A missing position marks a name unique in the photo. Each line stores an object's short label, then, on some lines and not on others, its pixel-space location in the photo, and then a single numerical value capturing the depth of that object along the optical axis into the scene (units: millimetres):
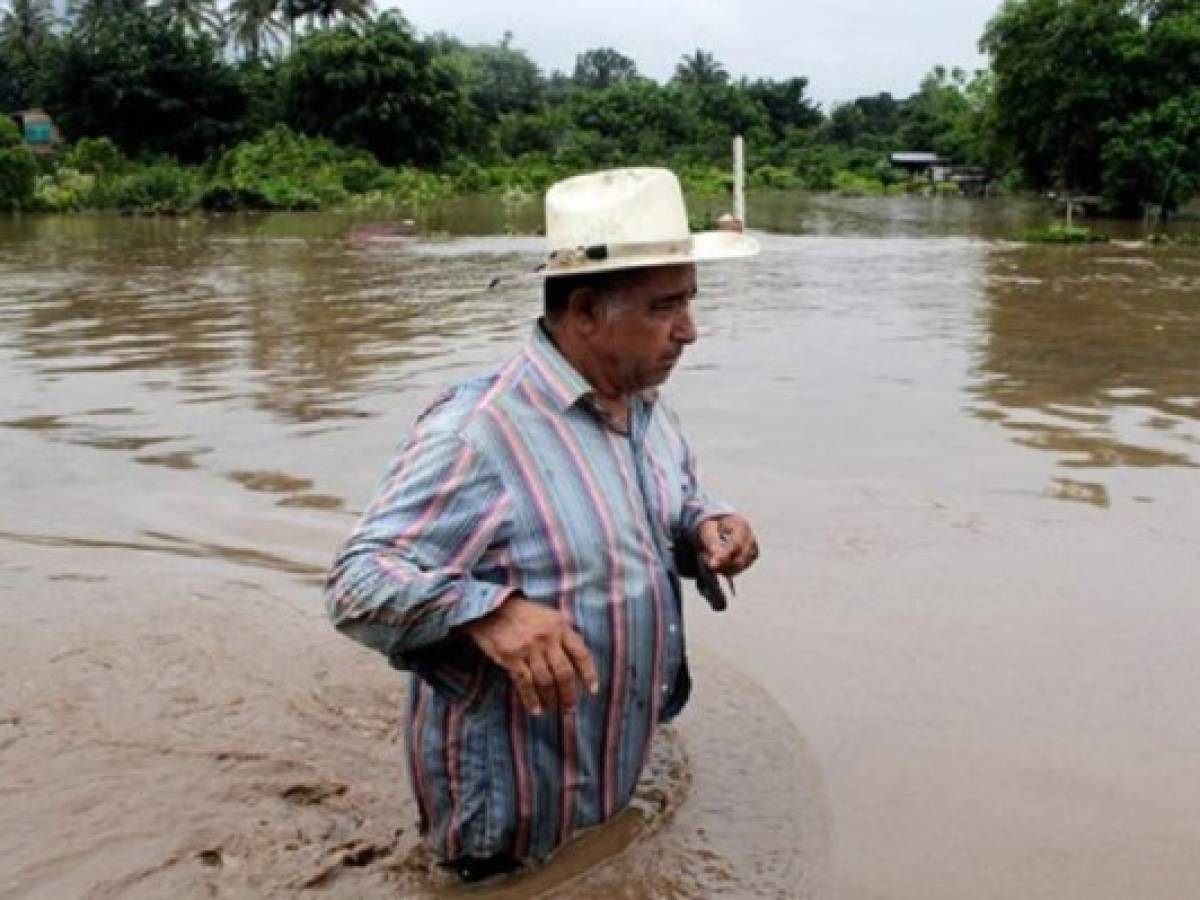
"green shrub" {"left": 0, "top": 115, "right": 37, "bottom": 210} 35438
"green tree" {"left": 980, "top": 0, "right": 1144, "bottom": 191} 31812
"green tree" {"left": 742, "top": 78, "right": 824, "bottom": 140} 76875
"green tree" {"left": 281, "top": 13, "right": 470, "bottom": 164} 48656
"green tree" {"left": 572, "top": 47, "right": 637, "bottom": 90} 110500
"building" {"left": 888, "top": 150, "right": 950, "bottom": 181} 63525
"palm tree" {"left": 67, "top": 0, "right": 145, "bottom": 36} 55359
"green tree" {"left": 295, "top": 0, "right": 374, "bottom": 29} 58375
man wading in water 1950
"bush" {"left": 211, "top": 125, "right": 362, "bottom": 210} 37844
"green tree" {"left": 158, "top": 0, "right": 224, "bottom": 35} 59438
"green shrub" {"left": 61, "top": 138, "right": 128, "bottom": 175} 42469
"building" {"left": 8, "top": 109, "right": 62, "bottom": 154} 55344
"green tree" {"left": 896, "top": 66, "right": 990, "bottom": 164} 40406
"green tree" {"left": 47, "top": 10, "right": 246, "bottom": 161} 48250
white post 11728
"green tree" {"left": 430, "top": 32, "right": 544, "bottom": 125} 74125
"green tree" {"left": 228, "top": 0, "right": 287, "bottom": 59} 59500
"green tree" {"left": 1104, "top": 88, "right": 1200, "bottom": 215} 30188
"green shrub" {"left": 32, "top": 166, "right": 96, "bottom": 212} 36938
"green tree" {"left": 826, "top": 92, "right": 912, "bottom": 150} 73938
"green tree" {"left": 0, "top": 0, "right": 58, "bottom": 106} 62094
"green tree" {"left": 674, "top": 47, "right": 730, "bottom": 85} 92625
